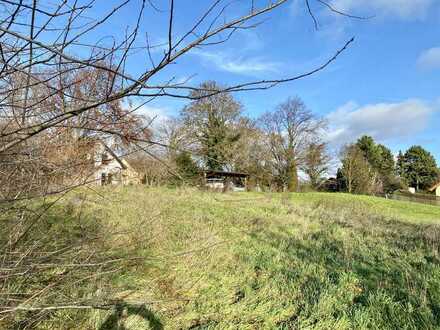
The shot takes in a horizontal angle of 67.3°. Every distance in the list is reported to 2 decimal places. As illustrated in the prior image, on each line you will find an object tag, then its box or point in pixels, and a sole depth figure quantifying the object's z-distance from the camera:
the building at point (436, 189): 47.38
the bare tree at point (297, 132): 33.44
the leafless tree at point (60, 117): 1.13
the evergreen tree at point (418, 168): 52.88
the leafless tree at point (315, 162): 33.97
